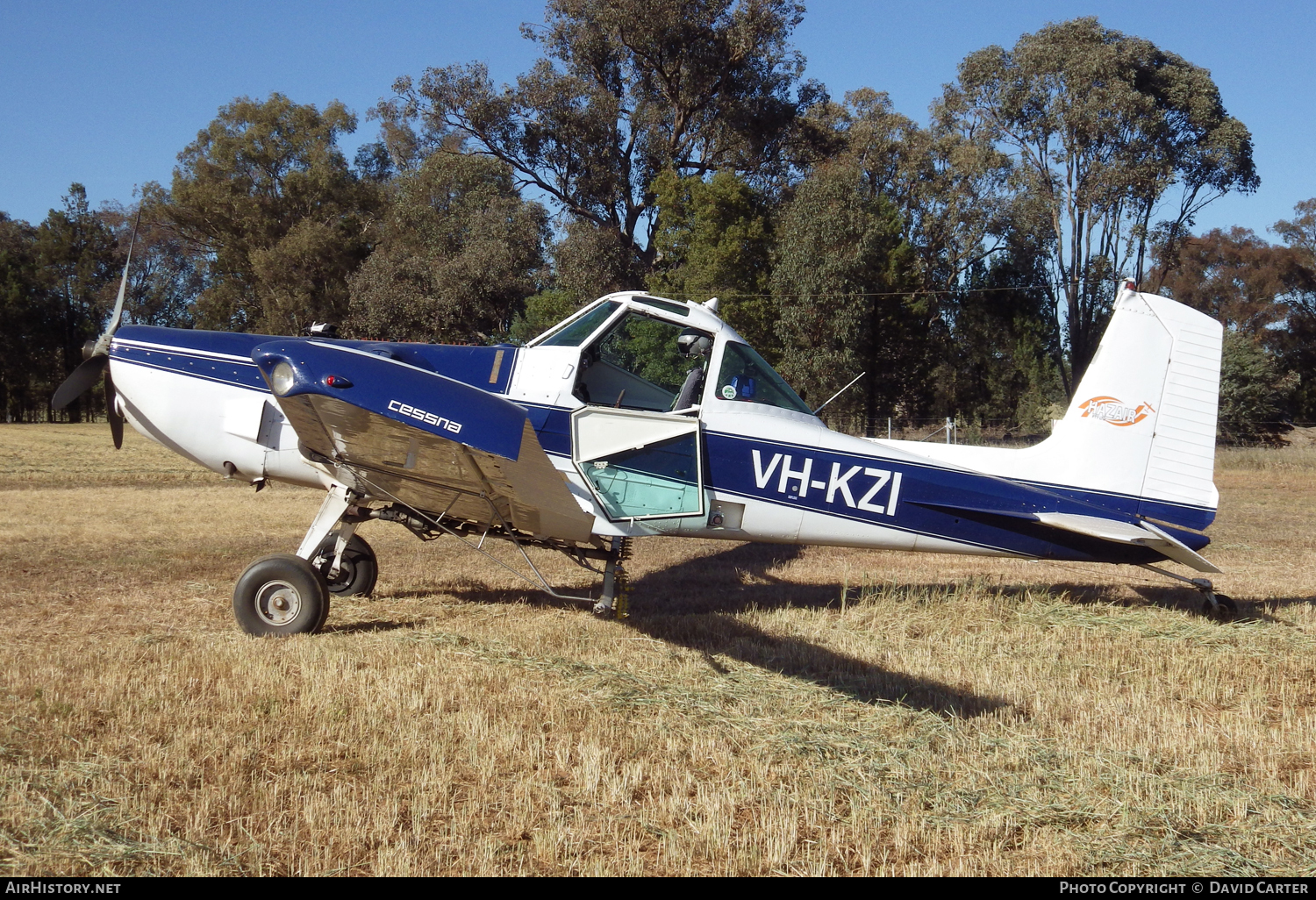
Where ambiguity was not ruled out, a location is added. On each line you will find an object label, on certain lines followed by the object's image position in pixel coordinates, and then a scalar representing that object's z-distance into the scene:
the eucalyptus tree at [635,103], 33.97
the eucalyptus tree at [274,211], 36.41
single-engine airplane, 6.83
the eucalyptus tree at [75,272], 52.72
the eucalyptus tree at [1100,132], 35.78
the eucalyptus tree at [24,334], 50.16
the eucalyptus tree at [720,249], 29.97
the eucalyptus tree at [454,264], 28.94
